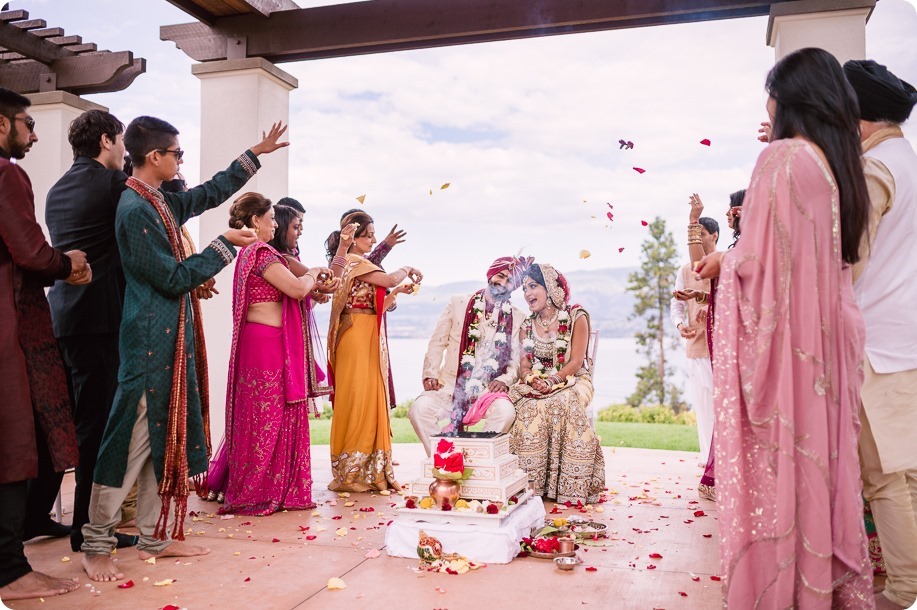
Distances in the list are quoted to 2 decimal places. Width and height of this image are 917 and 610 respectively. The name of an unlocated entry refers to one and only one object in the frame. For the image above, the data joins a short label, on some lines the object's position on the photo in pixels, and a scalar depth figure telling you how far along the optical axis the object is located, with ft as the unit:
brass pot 12.80
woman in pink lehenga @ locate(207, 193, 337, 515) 15.66
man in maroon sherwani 10.05
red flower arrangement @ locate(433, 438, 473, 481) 12.91
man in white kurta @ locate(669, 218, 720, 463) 18.48
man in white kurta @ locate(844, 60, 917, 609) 9.21
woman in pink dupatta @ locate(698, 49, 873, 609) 7.94
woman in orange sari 18.01
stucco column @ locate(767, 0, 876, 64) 16.93
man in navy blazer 12.74
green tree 49.75
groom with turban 18.13
